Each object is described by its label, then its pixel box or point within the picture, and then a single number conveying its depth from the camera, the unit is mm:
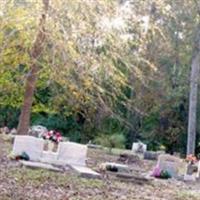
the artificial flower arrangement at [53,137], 13545
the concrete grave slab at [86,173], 9813
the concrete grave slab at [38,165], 10031
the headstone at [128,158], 15276
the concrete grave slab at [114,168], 11102
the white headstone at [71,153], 11656
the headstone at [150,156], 17609
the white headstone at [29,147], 11375
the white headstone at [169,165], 12430
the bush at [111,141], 20184
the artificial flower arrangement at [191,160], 13492
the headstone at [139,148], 19500
